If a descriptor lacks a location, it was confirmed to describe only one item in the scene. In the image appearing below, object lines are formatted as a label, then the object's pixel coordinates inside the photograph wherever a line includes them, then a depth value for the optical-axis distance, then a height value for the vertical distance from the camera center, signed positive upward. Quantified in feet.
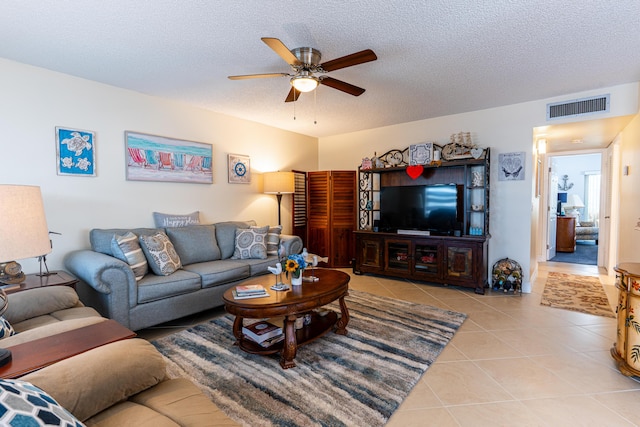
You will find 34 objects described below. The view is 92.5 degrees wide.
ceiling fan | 6.98 +3.35
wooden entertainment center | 13.26 -1.71
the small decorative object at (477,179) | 13.93 +1.08
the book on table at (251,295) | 7.64 -2.31
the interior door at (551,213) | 20.08 -0.77
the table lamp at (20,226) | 3.73 -0.28
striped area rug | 5.91 -3.96
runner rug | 11.30 -3.89
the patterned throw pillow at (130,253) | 9.32 -1.49
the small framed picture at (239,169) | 14.64 +1.70
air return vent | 11.40 +3.70
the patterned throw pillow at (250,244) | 12.71 -1.70
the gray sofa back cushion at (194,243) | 11.55 -1.53
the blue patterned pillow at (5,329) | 4.95 -2.06
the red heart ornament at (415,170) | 14.80 +1.59
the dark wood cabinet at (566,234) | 23.17 -2.41
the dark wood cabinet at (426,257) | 13.10 -2.58
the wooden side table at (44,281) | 7.27 -1.98
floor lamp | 15.24 +1.05
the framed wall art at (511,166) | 13.30 +1.61
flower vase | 8.43 -2.08
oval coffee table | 7.20 -2.54
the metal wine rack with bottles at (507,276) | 13.16 -3.19
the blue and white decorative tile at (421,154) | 15.12 +2.47
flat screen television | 14.14 -0.25
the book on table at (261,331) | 8.04 -3.43
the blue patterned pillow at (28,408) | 2.09 -1.48
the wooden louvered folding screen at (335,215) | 17.71 -0.70
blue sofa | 8.38 -2.32
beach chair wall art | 11.38 +1.80
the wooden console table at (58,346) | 3.62 -1.92
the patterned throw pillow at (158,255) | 9.91 -1.68
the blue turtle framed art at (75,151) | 9.67 +1.72
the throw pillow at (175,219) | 12.01 -0.63
